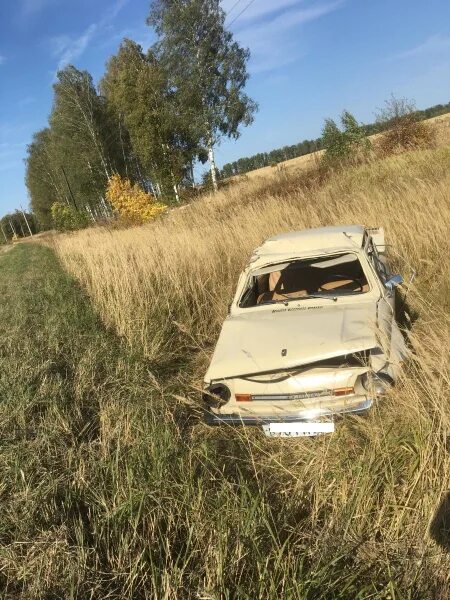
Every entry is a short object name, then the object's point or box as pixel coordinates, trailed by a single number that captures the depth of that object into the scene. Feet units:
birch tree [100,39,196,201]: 87.20
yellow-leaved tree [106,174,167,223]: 77.05
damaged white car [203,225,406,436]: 9.26
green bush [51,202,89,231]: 120.36
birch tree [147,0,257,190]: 77.51
